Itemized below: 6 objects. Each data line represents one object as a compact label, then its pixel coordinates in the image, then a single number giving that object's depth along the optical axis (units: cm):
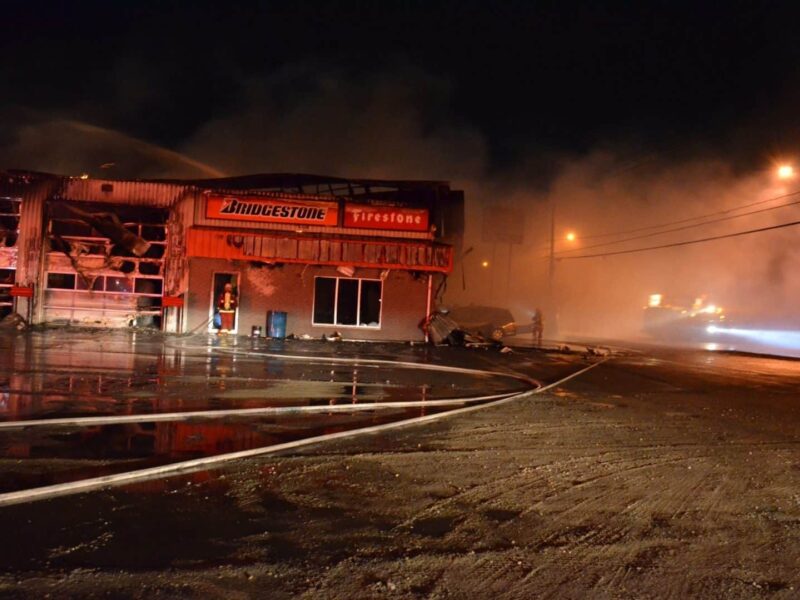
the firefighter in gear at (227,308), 1753
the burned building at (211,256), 1744
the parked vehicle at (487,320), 2355
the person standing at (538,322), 2422
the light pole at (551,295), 3109
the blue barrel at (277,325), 1761
